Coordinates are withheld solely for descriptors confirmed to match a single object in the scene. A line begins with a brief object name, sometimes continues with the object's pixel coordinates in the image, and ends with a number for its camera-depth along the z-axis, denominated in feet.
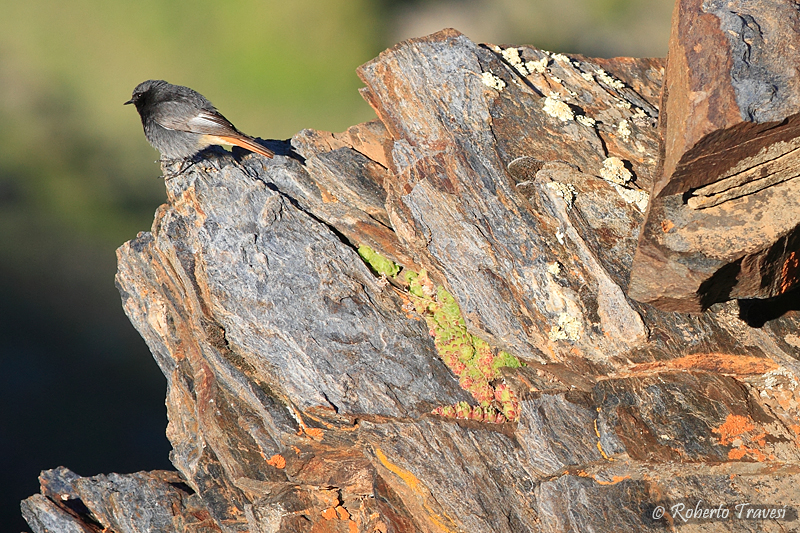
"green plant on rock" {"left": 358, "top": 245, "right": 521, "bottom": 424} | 62.39
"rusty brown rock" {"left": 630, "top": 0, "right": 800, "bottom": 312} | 46.09
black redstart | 73.72
